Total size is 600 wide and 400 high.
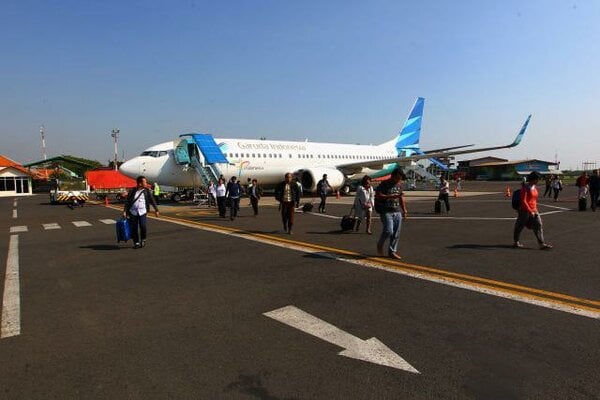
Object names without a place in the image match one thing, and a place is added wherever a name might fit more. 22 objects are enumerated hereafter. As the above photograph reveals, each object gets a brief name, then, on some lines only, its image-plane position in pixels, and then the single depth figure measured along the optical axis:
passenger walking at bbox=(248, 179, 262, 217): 15.48
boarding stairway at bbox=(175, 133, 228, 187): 21.42
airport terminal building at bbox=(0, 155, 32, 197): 46.91
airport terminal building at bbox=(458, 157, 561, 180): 89.88
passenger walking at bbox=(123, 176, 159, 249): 9.03
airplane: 21.66
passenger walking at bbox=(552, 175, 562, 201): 22.48
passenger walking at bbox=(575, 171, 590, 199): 16.79
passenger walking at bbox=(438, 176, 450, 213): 16.07
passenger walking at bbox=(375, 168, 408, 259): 7.53
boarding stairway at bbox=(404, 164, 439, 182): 34.56
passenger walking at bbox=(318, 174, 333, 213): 17.20
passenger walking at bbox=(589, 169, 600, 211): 16.62
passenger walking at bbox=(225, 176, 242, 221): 14.75
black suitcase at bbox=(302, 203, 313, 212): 16.86
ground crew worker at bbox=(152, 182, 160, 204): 23.98
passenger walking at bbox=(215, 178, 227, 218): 15.49
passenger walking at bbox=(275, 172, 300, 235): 10.75
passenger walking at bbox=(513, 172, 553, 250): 8.34
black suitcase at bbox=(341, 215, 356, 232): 11.19
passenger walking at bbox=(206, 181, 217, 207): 20.02
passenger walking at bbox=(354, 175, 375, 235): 11.02
